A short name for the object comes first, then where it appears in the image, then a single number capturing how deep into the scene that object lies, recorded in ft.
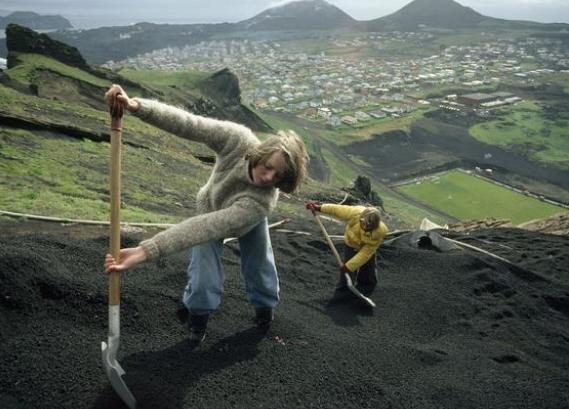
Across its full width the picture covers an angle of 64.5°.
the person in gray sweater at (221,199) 11.63
